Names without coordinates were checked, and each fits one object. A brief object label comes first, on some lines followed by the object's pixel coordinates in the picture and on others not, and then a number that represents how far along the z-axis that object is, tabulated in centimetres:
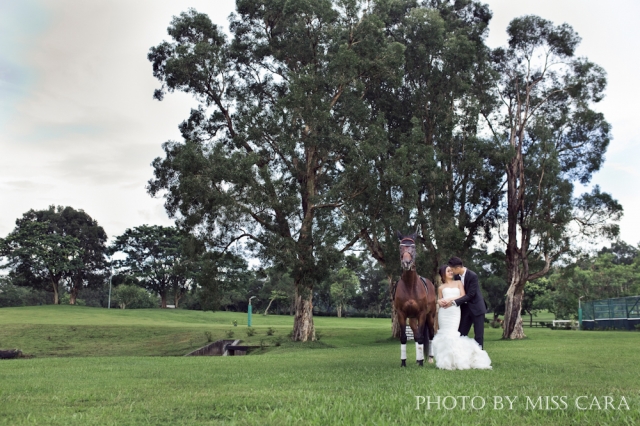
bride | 1177
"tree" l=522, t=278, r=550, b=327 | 7782
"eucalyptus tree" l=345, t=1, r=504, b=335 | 3278
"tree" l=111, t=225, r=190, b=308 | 8325
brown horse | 1286
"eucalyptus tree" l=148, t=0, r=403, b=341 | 2912
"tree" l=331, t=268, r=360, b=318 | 8900
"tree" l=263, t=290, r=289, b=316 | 8594
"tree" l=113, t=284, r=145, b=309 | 8988
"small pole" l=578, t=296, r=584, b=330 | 5201
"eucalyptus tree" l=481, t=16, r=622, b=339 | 3647
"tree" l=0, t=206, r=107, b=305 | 7750
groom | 1259
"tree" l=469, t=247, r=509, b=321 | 4041
